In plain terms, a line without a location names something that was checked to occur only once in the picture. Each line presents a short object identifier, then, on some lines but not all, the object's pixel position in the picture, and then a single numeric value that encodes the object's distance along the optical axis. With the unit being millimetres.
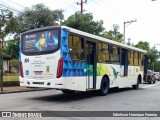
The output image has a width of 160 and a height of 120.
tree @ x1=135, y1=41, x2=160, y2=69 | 75450
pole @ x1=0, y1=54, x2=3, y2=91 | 17869
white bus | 12797
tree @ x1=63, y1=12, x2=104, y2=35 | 32719
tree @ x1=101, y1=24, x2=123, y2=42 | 57375
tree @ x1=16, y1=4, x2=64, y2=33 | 29922
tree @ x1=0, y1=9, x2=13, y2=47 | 23052
